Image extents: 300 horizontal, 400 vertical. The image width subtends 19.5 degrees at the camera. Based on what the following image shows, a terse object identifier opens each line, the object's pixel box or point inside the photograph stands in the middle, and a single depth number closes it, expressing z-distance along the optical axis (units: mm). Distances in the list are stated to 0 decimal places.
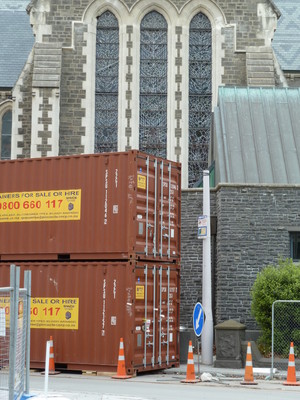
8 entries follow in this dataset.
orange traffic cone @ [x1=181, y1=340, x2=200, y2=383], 16281
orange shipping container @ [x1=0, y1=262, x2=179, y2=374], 17734
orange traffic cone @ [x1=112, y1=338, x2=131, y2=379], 16859
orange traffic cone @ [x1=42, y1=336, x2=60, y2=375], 17891
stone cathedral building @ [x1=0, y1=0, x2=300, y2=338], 31125
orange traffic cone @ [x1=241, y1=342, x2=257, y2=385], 16281
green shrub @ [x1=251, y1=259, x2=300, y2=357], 19578
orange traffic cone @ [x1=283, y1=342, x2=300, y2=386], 16312
